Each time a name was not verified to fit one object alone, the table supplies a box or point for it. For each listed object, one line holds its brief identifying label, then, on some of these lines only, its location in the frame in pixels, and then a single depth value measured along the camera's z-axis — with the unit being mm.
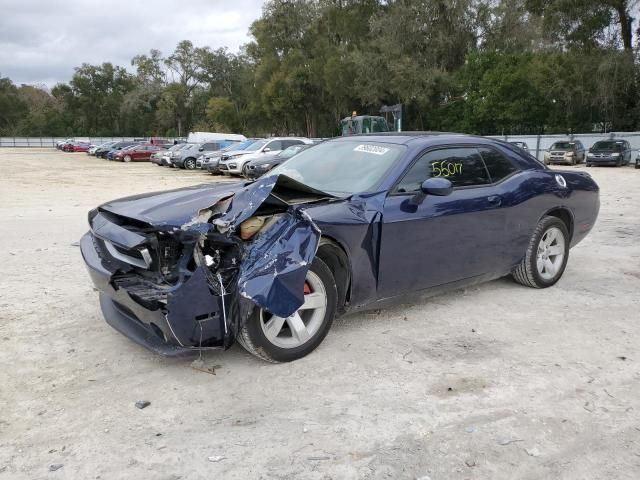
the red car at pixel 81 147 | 58800
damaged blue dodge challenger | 3373
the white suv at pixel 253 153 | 22547
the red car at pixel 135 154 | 39062
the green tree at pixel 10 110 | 88562
